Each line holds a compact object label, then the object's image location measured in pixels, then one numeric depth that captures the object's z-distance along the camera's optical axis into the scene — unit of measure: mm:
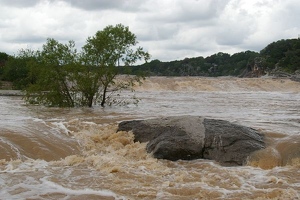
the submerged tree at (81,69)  20000
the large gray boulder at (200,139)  9391
